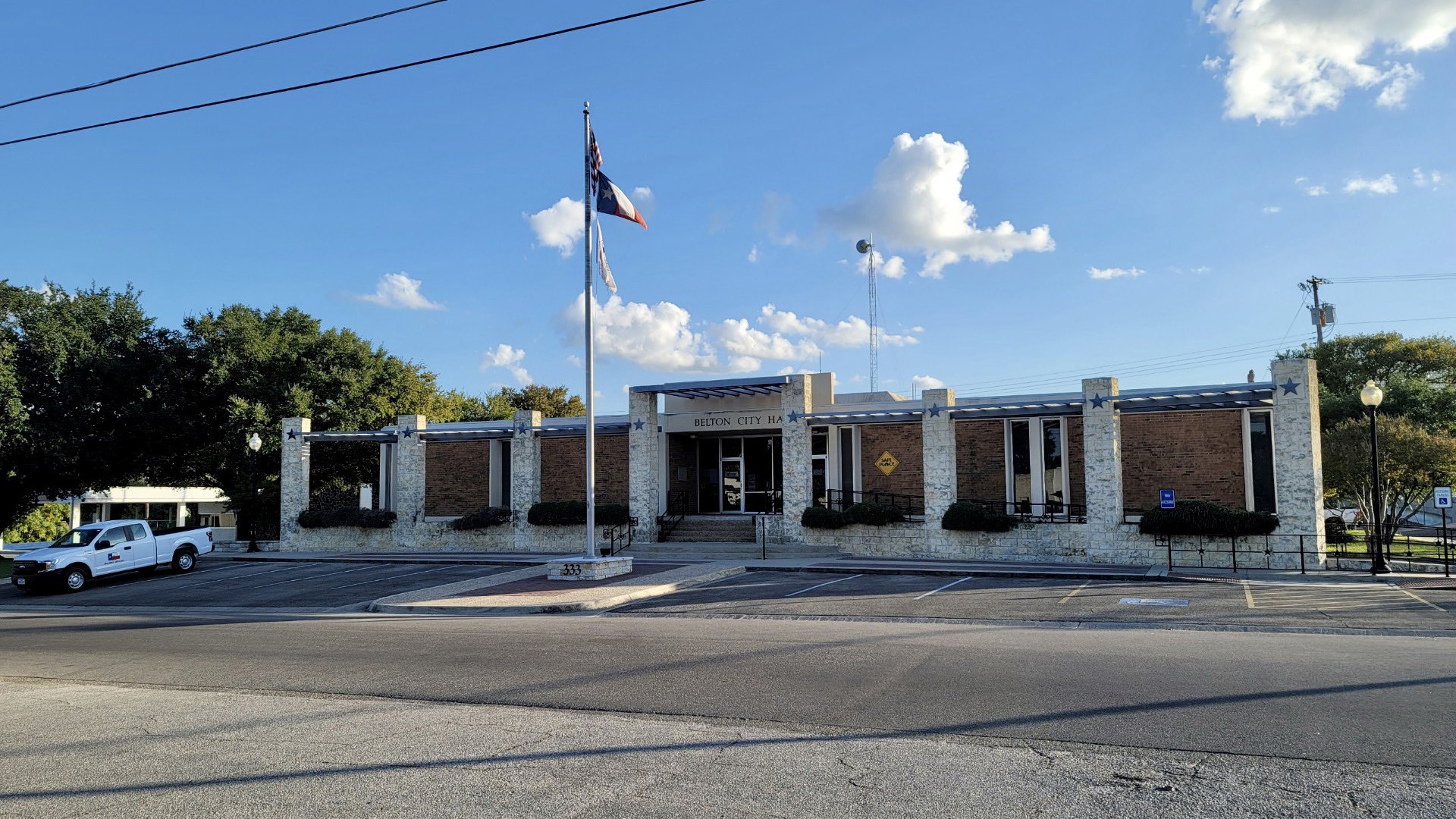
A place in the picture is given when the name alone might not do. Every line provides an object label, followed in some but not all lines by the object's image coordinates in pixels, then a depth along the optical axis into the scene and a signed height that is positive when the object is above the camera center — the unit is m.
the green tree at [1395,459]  28.69 +0.23
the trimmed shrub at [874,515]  25.30 -1.20
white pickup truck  22.50 -1.95
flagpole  19.92 +1.52
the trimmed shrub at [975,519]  23.78 -1.27
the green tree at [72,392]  33.28 +3.31
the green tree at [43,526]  46.06 -2.33
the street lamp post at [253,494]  30.61 -0.56
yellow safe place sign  29.16 +0.28
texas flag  19.03 +5.69
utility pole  52.38 +8.81
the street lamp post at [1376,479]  18.95 -0.28
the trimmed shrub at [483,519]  30.19 -1.44
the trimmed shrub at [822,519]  25.83 -1.32
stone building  22.67 +0.24
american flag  19.75 +6.90
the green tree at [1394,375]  35.81 +4.04
